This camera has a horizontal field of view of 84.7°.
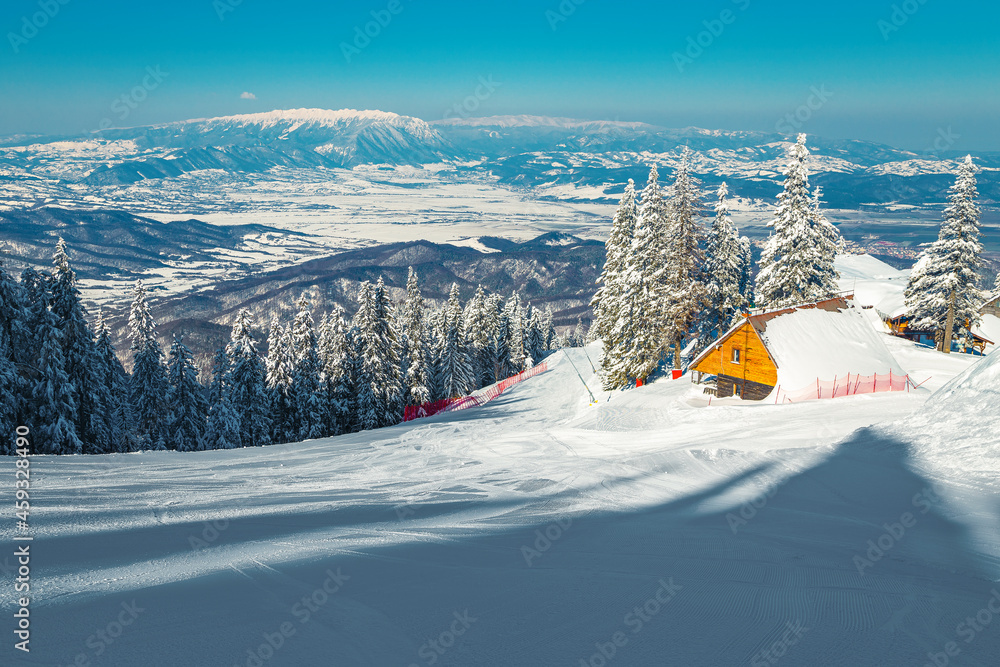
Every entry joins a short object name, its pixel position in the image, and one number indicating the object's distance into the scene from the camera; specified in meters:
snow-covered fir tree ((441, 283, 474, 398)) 48.34
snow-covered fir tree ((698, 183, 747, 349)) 35.53
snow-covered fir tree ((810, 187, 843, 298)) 35.72
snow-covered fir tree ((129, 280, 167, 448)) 34.75
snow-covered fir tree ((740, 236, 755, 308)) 46.47
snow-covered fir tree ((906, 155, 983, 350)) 33.84
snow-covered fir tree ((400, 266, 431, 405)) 41.56
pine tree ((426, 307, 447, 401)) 49.84
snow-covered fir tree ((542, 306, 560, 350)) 80.19
